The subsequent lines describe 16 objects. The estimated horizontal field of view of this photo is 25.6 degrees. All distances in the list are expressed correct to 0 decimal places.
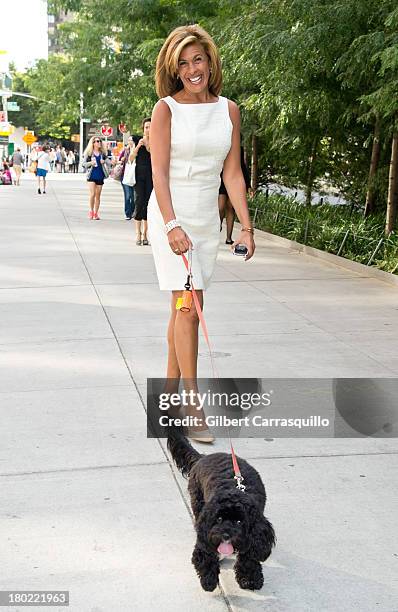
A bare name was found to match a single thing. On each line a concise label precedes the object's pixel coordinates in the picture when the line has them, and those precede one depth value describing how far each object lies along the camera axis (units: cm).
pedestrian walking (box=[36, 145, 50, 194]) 2938
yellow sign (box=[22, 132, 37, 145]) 7412
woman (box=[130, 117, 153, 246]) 1186
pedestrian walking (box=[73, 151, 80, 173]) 7206
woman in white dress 437
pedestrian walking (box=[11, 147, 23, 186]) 3691
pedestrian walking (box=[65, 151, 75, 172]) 6862
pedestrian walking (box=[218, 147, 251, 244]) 1352
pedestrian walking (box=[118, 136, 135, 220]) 1851
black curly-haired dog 290
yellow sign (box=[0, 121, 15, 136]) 5797
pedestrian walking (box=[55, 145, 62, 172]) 6540
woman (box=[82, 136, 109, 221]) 1766
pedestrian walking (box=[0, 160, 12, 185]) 3725
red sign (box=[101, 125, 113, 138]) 5422
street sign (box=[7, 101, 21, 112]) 6451
